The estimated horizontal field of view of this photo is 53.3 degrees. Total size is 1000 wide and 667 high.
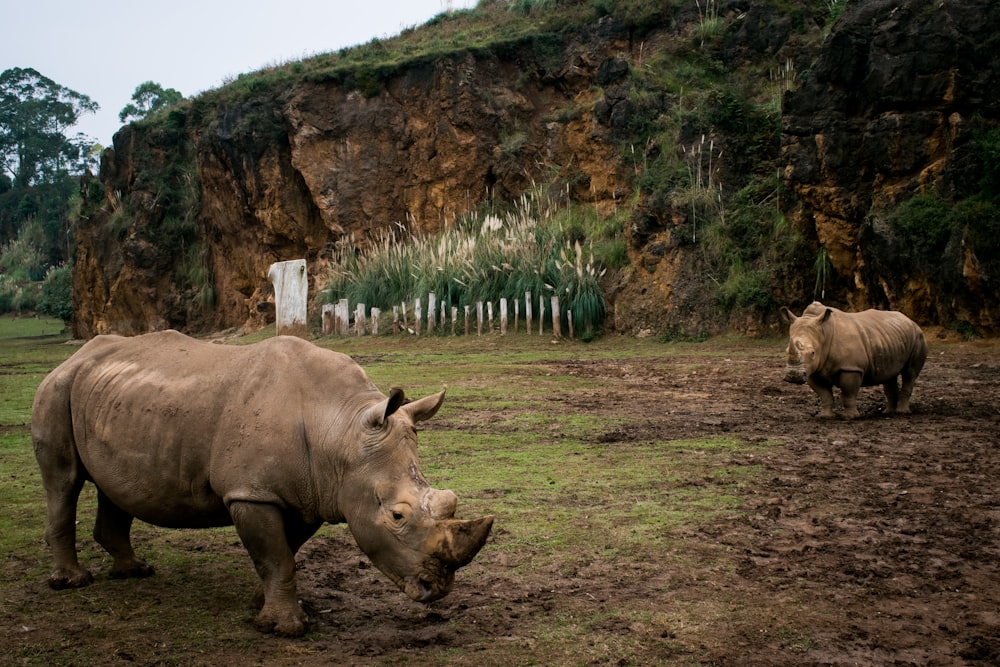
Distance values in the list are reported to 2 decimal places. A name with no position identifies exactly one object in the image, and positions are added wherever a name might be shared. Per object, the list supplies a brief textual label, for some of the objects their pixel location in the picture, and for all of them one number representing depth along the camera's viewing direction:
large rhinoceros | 4.50
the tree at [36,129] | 73.94
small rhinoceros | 10.78
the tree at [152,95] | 72.75
